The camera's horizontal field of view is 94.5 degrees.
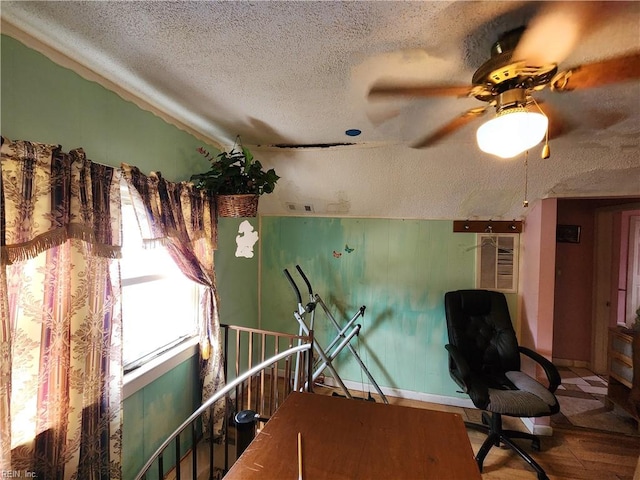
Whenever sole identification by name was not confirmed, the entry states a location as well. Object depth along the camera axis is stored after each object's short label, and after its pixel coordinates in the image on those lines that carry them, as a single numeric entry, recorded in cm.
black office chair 204
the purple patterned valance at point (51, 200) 104
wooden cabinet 243
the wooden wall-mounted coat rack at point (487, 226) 274
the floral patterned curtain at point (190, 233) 160
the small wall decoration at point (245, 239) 173
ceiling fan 96
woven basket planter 193
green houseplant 192
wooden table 94
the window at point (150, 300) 175
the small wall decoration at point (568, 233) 364
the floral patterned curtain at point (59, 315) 105
